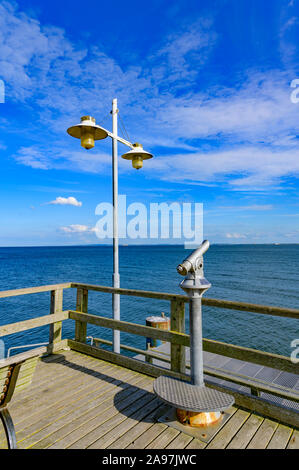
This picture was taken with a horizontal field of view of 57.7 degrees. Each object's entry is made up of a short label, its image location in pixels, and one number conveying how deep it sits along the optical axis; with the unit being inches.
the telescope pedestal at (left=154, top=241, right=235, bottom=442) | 104.0
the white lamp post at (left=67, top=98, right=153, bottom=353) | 179.1
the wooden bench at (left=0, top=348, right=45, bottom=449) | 86.2
